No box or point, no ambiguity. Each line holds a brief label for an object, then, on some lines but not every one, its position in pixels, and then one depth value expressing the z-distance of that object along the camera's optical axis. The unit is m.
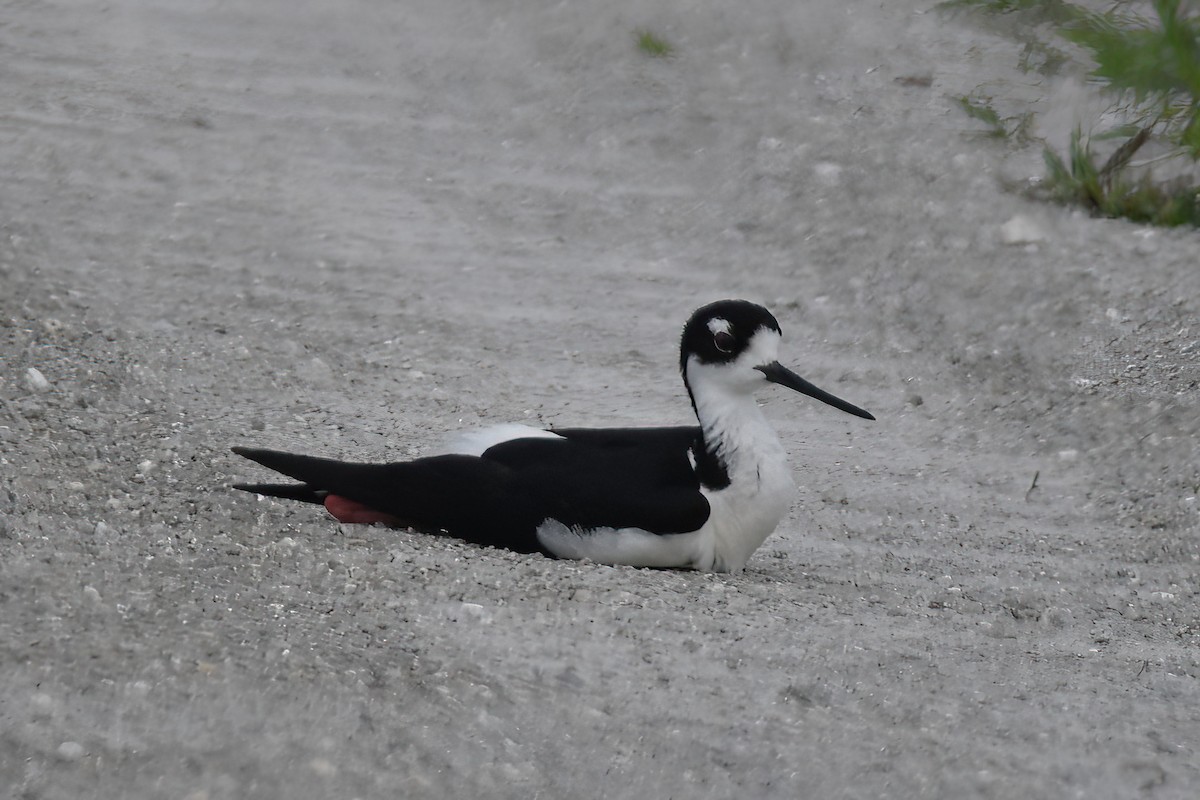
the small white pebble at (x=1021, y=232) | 12.47
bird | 6.84
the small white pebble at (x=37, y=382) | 8.94
